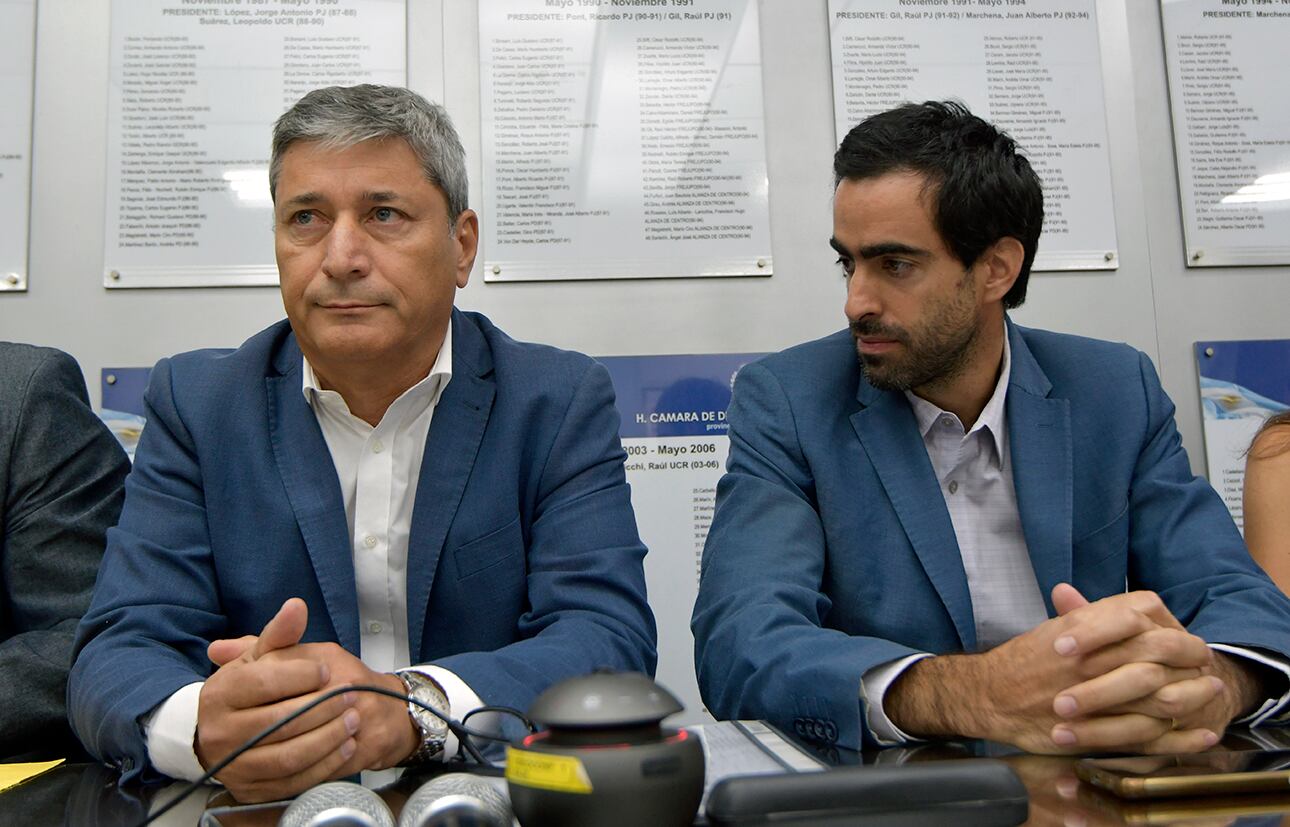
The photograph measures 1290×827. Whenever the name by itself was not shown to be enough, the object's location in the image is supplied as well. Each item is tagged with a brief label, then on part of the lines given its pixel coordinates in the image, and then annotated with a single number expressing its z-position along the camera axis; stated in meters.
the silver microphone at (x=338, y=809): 0.68
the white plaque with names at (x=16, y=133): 2.30
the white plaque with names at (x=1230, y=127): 2.55
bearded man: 1.27
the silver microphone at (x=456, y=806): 0.69
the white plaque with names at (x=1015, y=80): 2.51
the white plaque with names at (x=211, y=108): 2.34
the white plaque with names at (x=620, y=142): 2.42
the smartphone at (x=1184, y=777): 0.80
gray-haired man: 1.53
